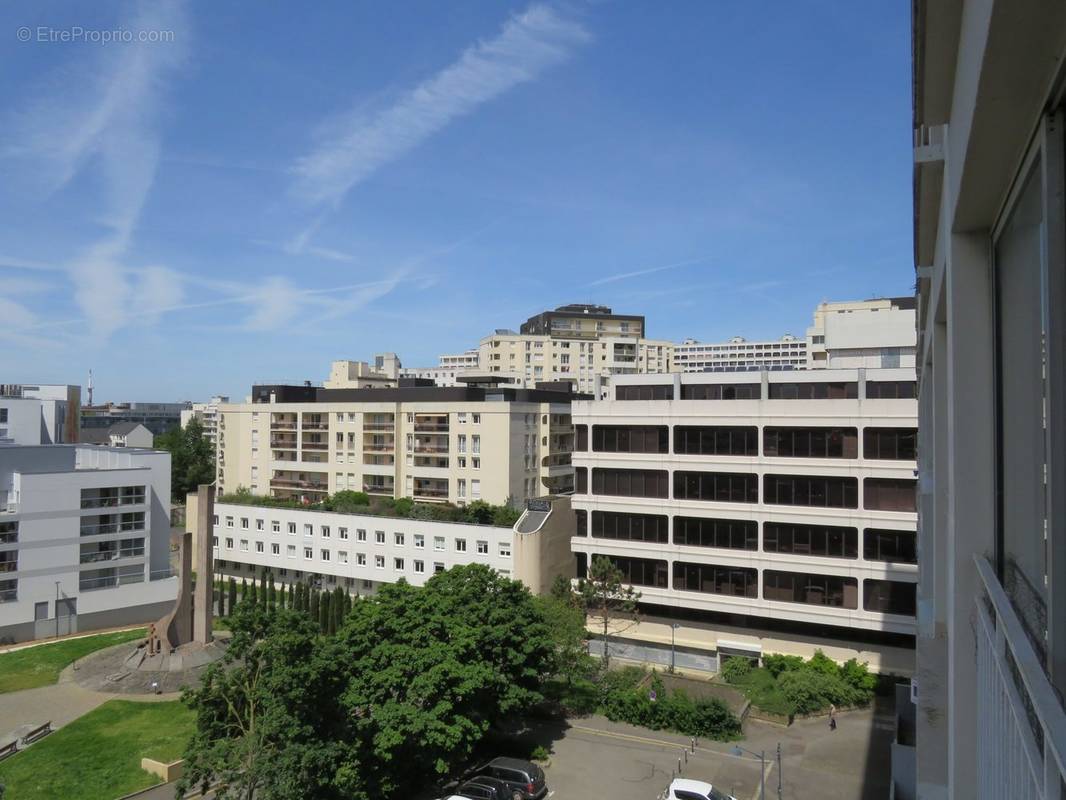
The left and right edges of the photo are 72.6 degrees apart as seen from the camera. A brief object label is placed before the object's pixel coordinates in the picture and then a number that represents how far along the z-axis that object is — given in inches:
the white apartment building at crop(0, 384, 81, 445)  2182.6
